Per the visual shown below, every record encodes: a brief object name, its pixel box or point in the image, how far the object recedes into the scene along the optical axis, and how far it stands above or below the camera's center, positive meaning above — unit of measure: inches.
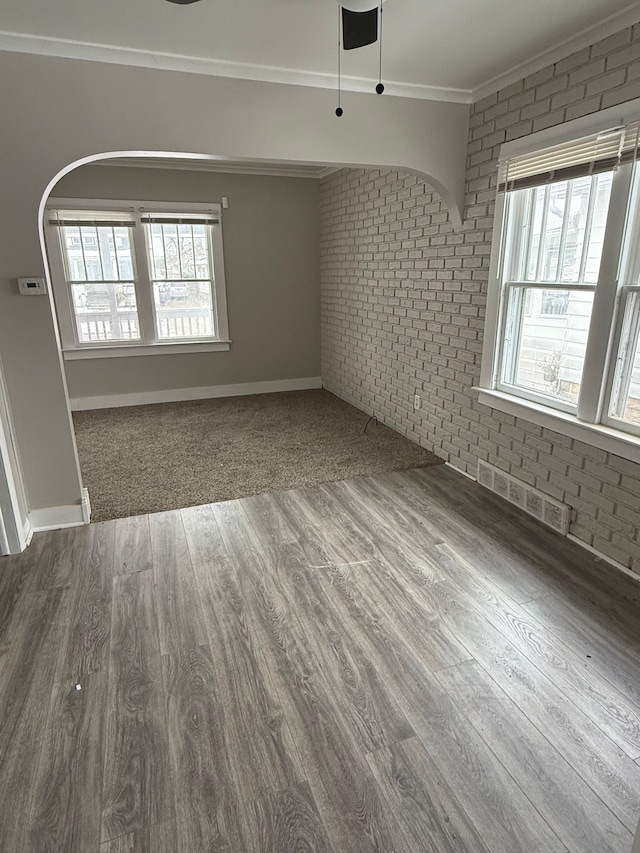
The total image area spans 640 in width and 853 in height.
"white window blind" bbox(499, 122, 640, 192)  87.5 +23.1
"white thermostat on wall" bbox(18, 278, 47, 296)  99.3 -0.8
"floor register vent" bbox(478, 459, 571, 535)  109.3 -51.7
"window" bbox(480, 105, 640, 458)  91.0 -1.4
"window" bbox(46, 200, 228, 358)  197.3 +2.1
